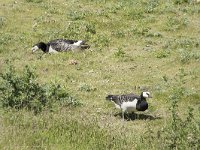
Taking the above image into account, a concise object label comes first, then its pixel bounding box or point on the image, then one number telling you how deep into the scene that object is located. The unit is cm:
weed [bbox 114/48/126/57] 2461
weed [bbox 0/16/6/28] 2936
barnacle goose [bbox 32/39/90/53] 2530
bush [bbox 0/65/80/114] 1481
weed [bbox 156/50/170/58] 2448
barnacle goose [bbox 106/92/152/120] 1696
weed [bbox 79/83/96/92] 2033
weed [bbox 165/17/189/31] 2894
